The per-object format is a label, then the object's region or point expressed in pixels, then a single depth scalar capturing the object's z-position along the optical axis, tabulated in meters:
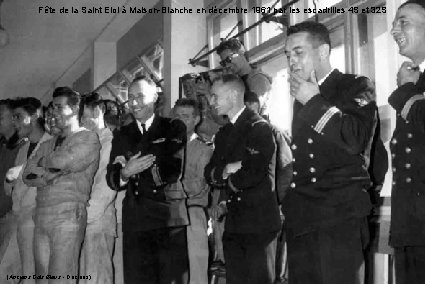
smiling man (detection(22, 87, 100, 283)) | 3.57
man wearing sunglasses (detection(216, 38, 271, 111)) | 4.98
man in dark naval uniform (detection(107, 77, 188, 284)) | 3.41
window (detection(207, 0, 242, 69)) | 6.43
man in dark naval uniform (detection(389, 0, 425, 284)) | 2.08
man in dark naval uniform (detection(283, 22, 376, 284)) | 2.25
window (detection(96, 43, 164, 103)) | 8.48
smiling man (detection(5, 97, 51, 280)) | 4.16
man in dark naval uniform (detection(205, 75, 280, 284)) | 2.97
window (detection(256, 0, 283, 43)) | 5.42
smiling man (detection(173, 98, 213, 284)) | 4.42
